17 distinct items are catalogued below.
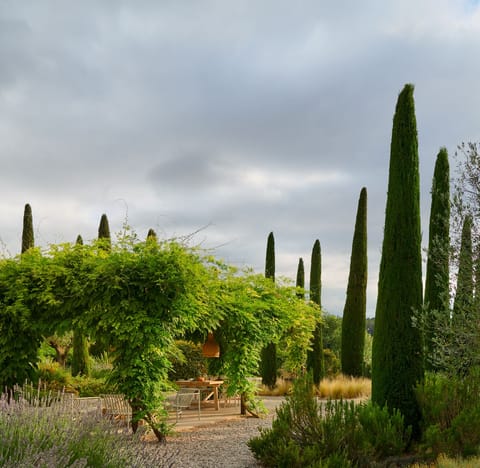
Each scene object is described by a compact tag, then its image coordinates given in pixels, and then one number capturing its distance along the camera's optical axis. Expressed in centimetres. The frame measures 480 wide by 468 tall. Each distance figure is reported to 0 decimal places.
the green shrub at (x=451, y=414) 837
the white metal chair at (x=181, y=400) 1241
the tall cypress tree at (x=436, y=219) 1734
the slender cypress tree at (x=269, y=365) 2361
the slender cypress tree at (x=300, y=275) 2705
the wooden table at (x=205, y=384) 1568
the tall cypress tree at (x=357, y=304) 2228
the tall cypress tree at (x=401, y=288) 1013
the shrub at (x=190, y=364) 2086
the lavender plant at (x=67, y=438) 487
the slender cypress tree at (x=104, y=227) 2564
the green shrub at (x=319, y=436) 790
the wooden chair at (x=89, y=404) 578
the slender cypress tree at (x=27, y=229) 2600
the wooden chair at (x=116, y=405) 1088
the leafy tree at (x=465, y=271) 910
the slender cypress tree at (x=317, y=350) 2283
